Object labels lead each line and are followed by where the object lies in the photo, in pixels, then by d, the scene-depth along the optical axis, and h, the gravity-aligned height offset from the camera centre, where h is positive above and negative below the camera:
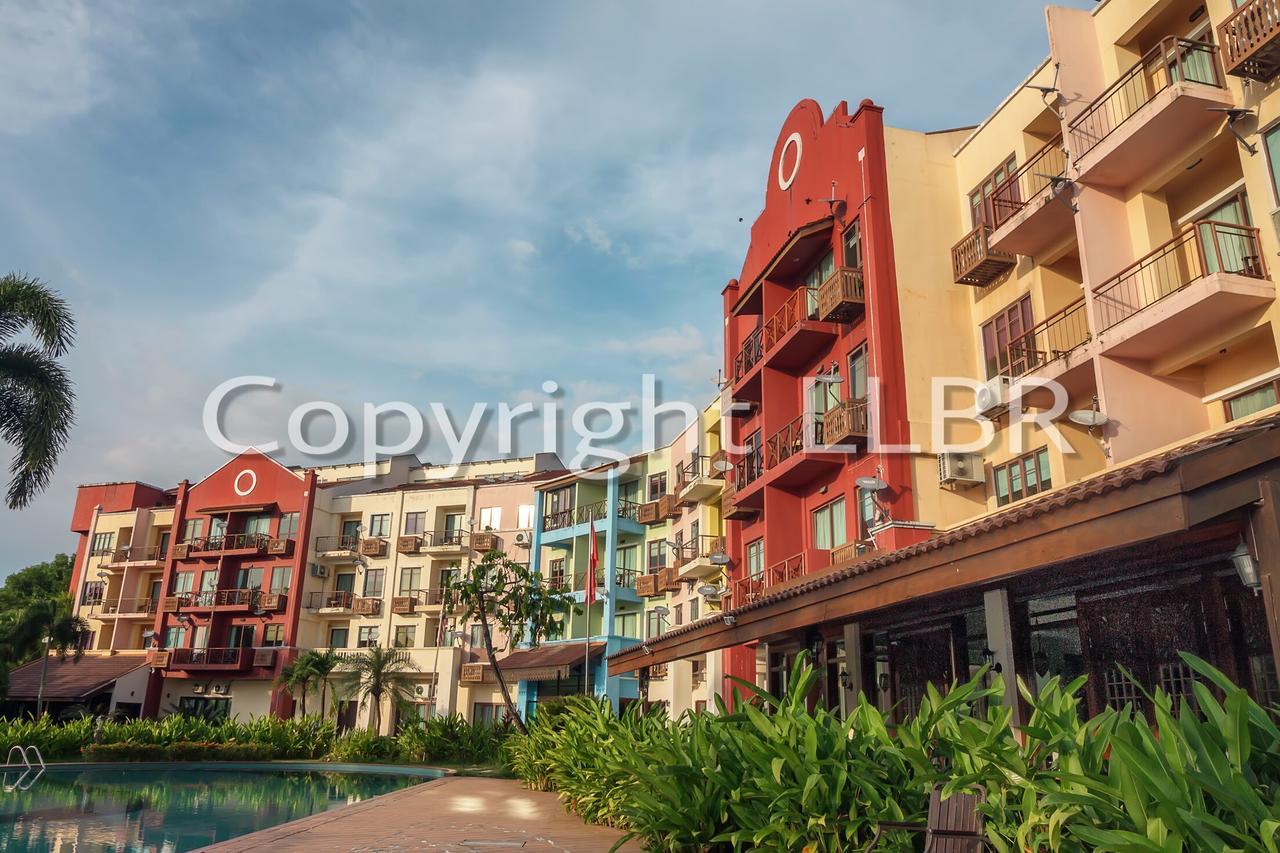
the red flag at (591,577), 32.09 +4.71
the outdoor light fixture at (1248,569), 6.62 +1.12
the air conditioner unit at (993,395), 18.03 +6.11
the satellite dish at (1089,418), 15.14 +4.80
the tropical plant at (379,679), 41.69 +1.70
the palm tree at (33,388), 20.59 +6.89
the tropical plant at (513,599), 31.33 +3.95
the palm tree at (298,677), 42.94 +1.75
